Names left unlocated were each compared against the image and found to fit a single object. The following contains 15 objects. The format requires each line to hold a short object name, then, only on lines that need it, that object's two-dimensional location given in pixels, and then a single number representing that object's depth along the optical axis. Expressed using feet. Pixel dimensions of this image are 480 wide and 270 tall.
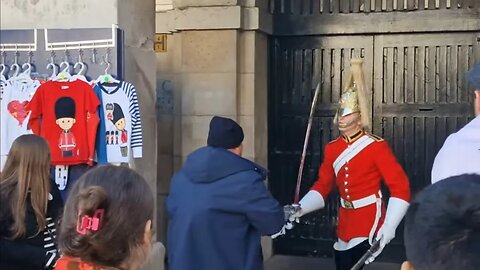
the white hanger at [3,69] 15.24
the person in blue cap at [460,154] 10.08
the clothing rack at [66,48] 14.90
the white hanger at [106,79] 14.73
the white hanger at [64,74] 14.83
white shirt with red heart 14.89
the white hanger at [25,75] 15.07
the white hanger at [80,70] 14.81
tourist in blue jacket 12.14
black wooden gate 21.44
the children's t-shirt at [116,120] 14.62
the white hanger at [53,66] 15.08
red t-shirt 14.46
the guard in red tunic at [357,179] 16.11
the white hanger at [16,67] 15.24
